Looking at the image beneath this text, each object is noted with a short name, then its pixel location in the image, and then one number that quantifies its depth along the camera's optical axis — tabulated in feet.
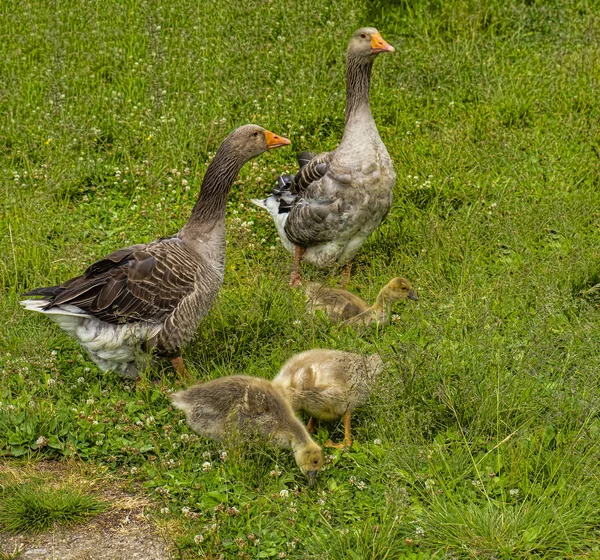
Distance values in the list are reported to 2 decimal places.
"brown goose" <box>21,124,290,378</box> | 40.83
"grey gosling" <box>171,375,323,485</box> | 35.68
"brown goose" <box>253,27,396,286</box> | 51.19
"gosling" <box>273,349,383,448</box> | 37.11
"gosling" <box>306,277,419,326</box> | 46.19
